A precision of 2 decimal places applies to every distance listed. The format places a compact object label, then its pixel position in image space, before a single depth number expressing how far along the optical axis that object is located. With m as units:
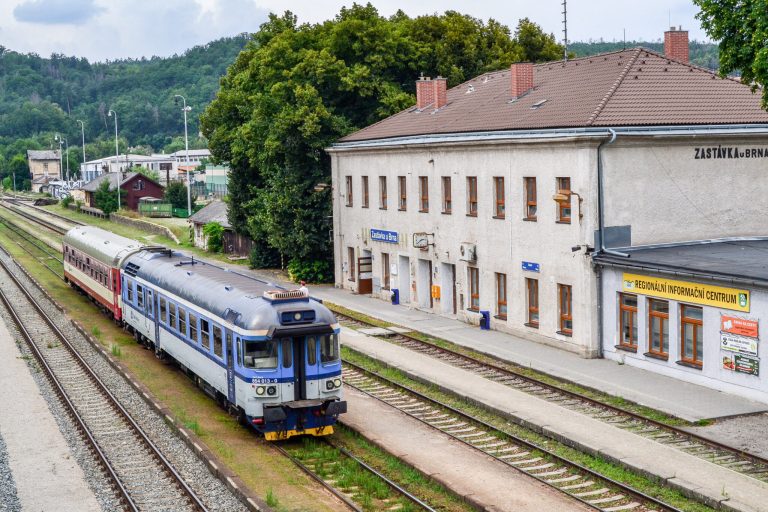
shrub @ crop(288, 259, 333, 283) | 46.84
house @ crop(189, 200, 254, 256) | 57.91
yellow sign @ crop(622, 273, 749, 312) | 22.69
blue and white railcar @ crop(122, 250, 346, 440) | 18.88
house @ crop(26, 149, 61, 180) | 191.62
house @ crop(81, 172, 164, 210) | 100.88
